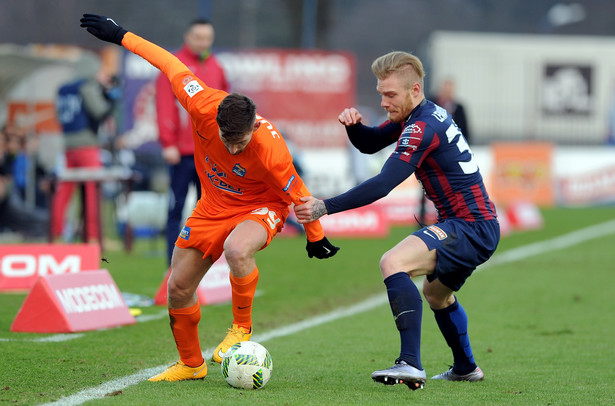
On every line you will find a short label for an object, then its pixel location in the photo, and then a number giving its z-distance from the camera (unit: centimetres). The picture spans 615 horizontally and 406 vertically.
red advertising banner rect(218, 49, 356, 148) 5272
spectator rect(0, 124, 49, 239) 3225
